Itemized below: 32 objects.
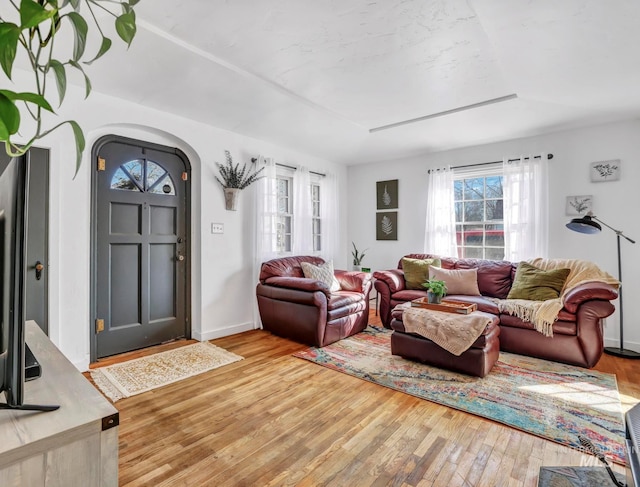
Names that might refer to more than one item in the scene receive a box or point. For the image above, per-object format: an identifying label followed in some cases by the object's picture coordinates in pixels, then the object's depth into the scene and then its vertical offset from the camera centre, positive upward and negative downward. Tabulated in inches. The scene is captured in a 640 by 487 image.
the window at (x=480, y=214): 175.6 +14.4
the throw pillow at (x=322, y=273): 165.2 -15.8
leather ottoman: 104.9 -36.4
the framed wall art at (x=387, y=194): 208.7 +29.6
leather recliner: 136.6 -27.1
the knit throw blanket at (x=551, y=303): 120.7 -23.5
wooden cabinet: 25.6 -16.0
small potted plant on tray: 123.0 -18.5
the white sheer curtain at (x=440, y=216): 183.8 +14.2
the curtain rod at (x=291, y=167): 166.2 +41.3
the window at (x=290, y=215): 186.1 +14.7
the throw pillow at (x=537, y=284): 132.8 -17.3
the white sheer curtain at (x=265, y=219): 165.0 +11.6
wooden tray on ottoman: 114.1 -22.9
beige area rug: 100.0 -42.7
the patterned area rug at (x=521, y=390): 79.3 -43.4
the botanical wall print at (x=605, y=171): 141.7 +29.9
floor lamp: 129.0 +3.8
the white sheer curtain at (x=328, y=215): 205.4 +16.4
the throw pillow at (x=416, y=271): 166.9 -14.8
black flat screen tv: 27.3 -2.3
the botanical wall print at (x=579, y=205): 147.3 +16.1
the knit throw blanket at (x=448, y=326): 103.5 -27.2
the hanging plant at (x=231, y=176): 153.3 +30.7
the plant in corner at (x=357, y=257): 208.0 -9.8
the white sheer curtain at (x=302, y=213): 186.7 +16.1
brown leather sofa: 114.4 -31.7
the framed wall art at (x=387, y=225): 208.9 +10.3
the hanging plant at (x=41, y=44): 20.7 +13.4
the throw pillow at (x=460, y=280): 154.8 -18.0
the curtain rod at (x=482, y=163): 156.2 +40.4
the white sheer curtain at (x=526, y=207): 155.1 +16.1
